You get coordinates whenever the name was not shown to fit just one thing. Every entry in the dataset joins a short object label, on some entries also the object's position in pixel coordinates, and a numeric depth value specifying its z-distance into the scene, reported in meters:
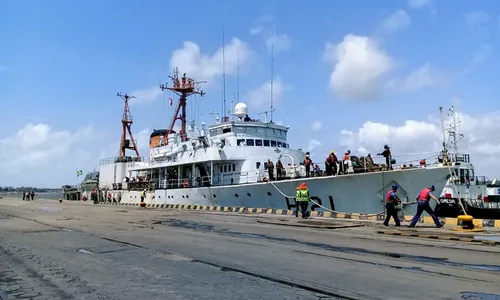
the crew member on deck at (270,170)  22.59
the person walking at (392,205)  14.45
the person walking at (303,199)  18.44
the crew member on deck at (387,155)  18.58
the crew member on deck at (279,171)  22.48
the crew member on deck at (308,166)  21.16
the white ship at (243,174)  18.20
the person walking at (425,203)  13.66
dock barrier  14.55
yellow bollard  13.05
